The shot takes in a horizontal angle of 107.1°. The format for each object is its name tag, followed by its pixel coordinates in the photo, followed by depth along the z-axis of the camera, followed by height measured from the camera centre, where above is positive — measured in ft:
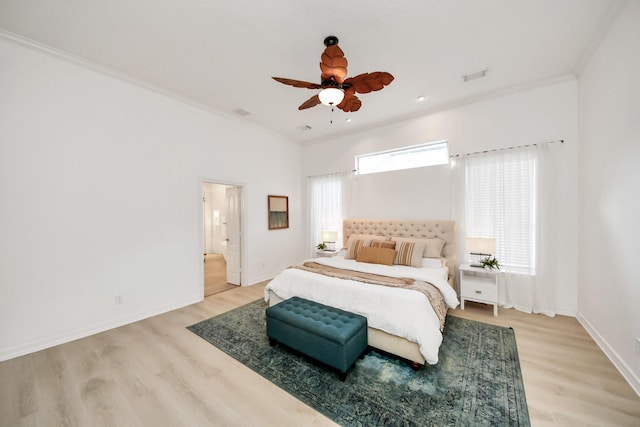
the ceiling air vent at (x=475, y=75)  10.36 +6.22
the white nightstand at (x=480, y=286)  11.03 -3.53
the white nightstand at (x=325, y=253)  16.99 -2.91
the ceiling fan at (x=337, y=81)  7.14 +4.31
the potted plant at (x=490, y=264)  11.47 -2.50
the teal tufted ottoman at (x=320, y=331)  6.95 -3.76
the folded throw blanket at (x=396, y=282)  8.51 -2.73
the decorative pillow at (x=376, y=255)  12.35 -2.26
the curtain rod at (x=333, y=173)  17.28 +3.08
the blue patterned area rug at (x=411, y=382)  5.77 -4.94
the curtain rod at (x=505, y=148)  10.93 +3.25
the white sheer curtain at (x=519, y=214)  11.01 -0.07
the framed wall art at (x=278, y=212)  17.90 +0.12
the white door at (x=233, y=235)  16.43 -1.50
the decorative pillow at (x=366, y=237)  14.12 -1.52
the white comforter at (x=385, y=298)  7.30 -3.14
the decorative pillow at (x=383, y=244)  13.12 -1.74
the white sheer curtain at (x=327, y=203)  17.66 +0.79
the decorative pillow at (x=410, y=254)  12.15 -2.14
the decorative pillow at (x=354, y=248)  13.85 -2.10
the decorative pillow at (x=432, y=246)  12.68 -1.80
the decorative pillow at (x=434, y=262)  12.16 -2.59
